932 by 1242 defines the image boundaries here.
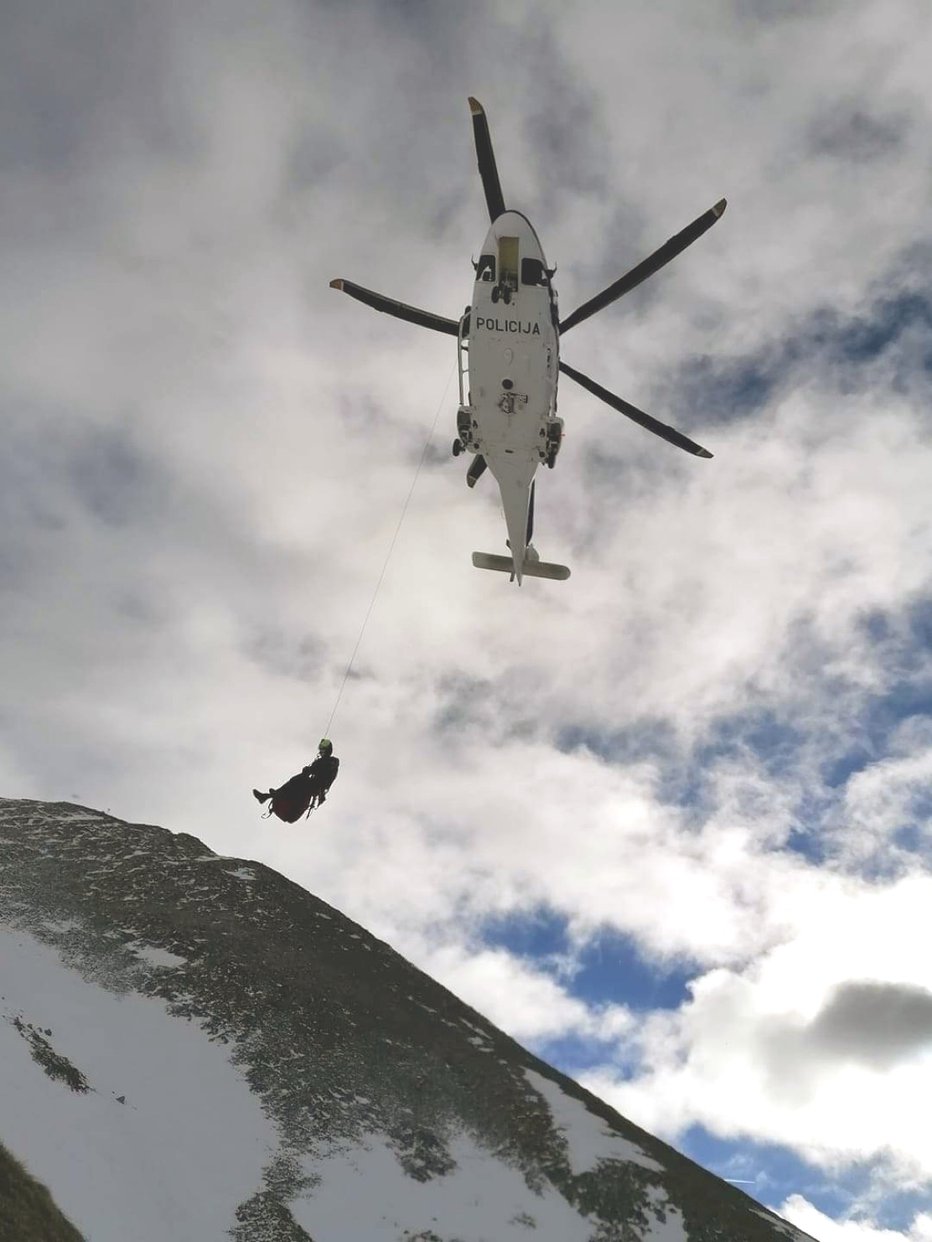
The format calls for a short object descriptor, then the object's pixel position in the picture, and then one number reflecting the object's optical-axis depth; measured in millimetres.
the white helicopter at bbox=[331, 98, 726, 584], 21594
